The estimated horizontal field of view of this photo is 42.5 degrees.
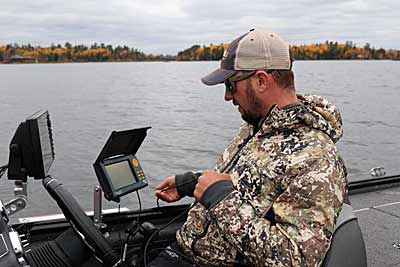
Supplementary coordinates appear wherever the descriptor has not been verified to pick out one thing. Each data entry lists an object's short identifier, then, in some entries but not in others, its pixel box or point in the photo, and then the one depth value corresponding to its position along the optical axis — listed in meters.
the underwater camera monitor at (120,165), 1.75
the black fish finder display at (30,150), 1.44
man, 1.39
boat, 1.45
